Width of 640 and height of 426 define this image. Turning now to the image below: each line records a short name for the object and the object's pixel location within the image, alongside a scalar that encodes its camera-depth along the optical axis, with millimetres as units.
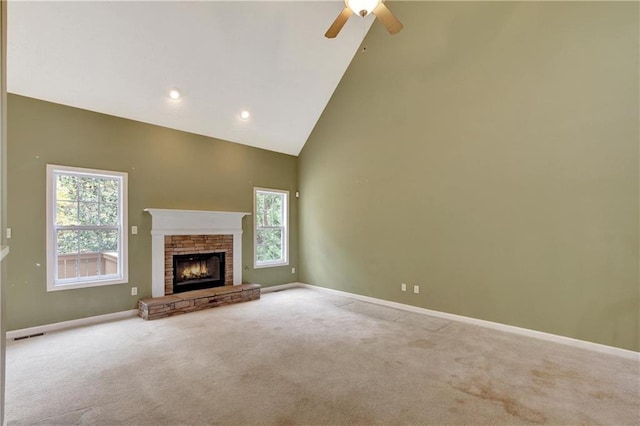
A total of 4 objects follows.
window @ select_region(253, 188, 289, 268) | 6395
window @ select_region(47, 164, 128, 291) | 4133
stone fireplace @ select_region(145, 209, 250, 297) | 4977
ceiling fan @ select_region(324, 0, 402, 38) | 2879
